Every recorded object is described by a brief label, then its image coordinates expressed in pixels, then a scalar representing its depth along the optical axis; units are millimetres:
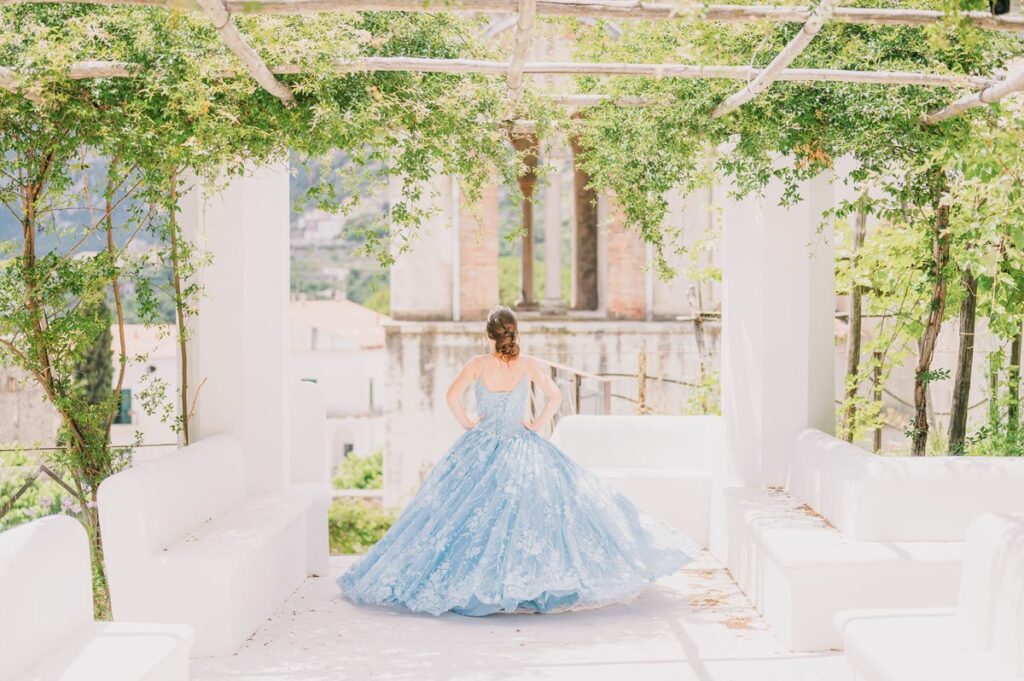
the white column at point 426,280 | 18688
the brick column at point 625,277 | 18766
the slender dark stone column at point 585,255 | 19922
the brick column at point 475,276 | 18859
